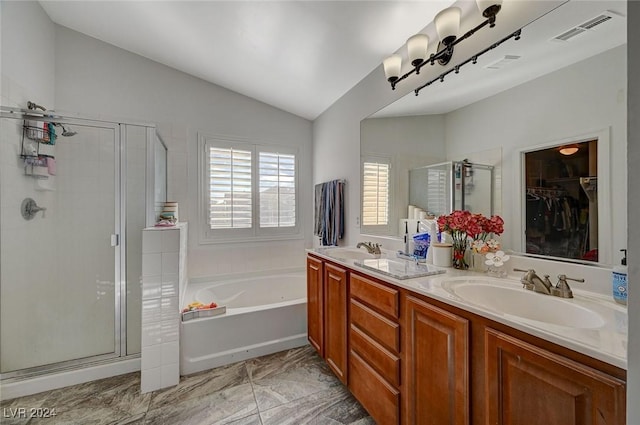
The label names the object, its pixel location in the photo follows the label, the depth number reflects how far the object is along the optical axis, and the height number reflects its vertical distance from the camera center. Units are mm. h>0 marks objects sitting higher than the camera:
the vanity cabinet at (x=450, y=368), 672 -543
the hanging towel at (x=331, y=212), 2756 +4
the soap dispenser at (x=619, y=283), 911 -252
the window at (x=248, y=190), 3053 +272
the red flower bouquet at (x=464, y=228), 1393 -87
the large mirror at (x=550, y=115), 990 +474
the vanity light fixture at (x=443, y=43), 1294 +1011
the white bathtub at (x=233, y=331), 2047 -1011
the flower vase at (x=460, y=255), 1493 -246
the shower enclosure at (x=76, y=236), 1968 -192
